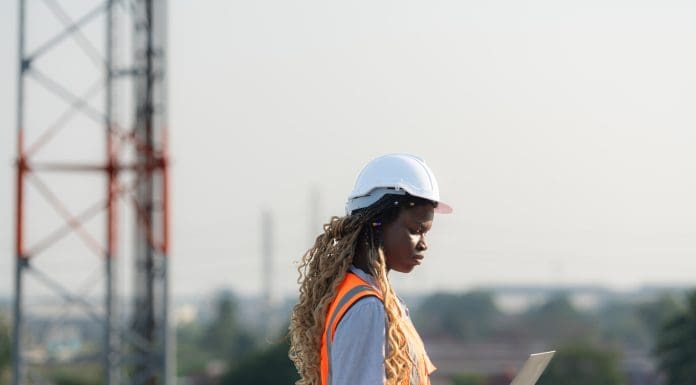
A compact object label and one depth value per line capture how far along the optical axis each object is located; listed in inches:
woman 150.4
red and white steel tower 539.5
